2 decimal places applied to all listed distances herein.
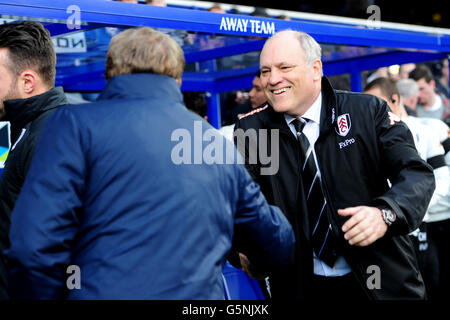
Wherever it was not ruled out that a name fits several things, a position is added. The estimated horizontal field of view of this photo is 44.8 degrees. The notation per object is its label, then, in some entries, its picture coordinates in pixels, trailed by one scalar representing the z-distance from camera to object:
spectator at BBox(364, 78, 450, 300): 3.76
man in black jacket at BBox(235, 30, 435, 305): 2.25
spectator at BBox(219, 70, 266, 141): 4.59
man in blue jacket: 1.43
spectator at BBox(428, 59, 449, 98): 7.17
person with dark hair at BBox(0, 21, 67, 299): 1.98
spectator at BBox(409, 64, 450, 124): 6.09
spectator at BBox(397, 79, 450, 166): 5.20
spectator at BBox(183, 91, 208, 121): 4.41
